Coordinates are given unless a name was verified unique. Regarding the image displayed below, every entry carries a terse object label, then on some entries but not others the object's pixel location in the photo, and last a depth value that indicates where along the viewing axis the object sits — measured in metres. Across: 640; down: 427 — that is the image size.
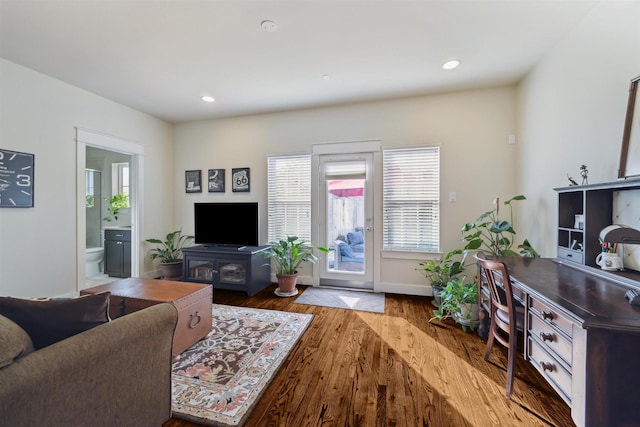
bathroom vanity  4.18
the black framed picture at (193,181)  4.27
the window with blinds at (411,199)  3.34
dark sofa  0.78
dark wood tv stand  3.42
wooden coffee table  1.92
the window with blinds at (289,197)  3.81
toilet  4.25
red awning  3.62
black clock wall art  2.49
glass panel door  3.56
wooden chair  1.53
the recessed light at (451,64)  2.54
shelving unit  1.70
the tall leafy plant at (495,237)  2.51
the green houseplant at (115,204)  4.57
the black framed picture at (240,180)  4.02
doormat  3.04
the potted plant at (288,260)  3.43
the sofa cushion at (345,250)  3.69
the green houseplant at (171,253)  3.97
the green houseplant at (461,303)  2.42
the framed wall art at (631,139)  1.50
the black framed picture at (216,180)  4.14
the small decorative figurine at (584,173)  1.88
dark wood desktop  0.94
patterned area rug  1.48
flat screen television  3.73
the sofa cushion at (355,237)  3.63
